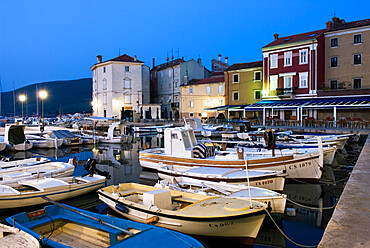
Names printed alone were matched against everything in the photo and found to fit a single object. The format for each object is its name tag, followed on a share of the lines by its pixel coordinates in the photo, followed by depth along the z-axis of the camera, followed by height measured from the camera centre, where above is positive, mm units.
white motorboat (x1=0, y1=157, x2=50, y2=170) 17191 -2868
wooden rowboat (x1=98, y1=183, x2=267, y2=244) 8016 -2875
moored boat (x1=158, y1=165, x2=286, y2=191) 13186 -2941
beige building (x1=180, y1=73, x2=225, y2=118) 55500 +2934
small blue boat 6172 -2960
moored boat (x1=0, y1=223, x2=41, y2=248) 6457 -2807
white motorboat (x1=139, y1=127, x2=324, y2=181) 15500 -2585
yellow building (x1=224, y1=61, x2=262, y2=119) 48638 +4241
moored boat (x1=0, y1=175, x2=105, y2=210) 11445 -3144
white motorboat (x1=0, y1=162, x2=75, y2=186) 13836 -2927
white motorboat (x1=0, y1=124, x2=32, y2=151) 30248 -2571
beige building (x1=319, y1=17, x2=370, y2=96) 37750 +6644
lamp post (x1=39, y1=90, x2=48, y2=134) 35500 +2366
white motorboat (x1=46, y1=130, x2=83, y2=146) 34062 -2711
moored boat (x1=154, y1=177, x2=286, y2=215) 9719 -2894
